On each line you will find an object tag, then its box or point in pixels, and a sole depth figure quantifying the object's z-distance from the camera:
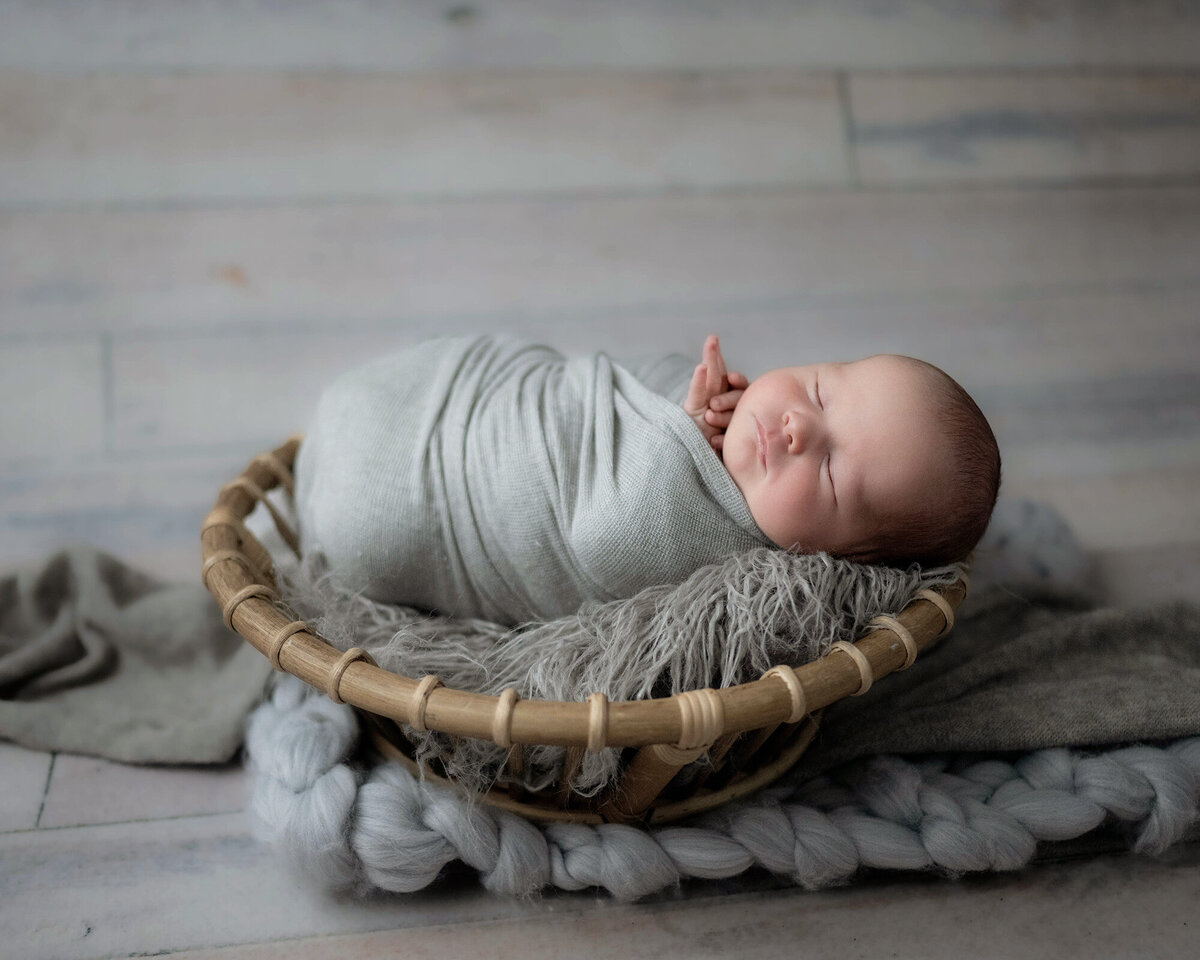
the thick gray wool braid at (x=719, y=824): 0.86
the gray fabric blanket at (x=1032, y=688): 0.97
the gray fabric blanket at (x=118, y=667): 1.04
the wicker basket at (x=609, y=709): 0.73
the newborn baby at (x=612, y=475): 0.87
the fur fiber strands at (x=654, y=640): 0.84
